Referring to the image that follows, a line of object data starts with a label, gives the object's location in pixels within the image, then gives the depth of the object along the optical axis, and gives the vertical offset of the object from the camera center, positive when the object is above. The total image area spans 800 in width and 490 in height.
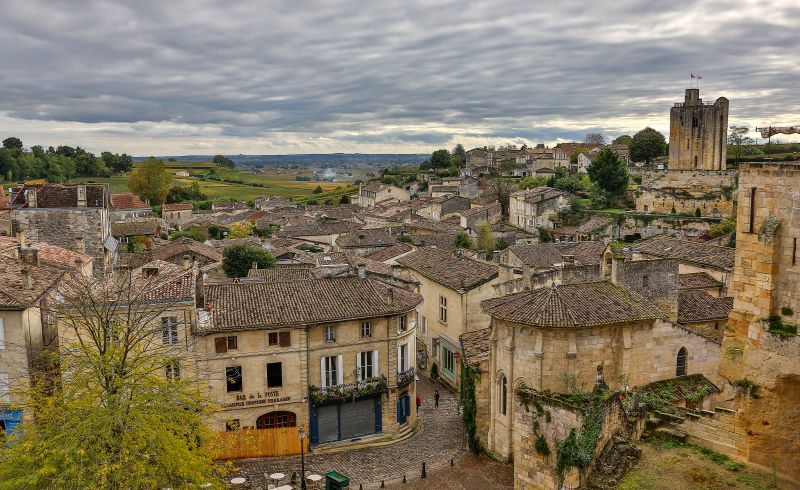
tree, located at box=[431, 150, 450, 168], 158.88 +2.92
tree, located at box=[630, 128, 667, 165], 121.56 +4.40
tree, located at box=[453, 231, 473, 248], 75.56 -8.04
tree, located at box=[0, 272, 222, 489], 18.11 -7.41
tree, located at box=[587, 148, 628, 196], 91.00 -0.35
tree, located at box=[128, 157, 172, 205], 134.50 -1.63
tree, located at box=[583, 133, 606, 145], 192.12 +8.98
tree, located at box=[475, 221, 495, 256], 76.81 -7.85
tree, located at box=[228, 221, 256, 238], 92.56 -8.02
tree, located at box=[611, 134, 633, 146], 161.82 +7.41
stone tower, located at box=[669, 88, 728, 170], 89.00 +4.92
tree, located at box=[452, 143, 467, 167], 161.25 +3.82
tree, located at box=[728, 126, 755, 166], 115.44 +5.39
